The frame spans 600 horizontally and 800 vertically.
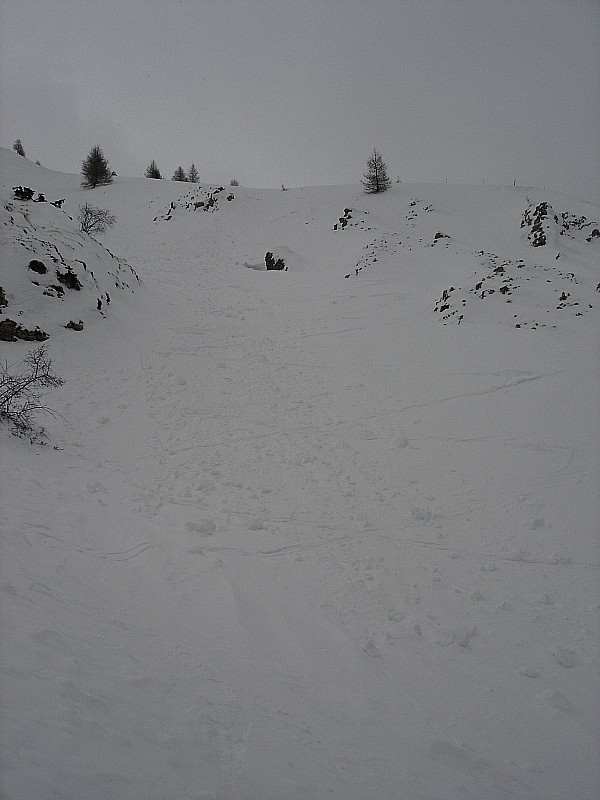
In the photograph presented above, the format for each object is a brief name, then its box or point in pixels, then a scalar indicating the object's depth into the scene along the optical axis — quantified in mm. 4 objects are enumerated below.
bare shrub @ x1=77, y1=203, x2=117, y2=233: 21225
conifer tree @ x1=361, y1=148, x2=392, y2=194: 29844
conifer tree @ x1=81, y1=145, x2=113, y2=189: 36375
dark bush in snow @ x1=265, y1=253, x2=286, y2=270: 19914
